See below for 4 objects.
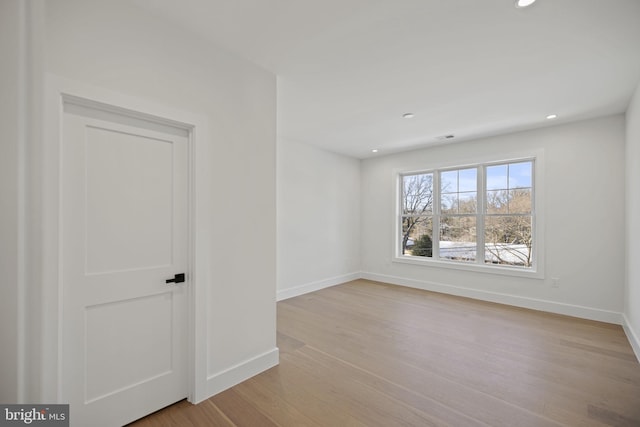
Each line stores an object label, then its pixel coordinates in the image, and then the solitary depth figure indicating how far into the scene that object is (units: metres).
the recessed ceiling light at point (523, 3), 1.68
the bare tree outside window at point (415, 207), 5.39
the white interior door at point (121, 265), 1.60
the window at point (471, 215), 4.32
